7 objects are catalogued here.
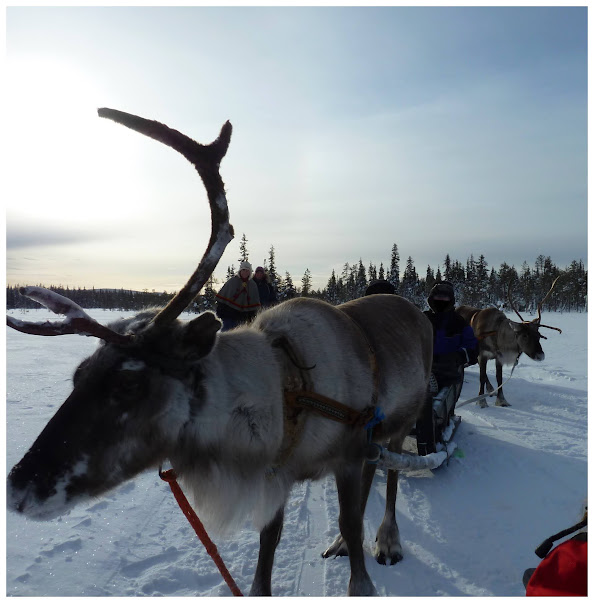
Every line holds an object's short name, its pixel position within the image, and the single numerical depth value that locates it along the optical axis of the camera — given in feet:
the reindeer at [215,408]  5.95
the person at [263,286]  26.86
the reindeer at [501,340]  29.17
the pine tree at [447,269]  234.83
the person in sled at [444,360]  15.11
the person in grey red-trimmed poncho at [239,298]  21.43
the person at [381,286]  20.54
